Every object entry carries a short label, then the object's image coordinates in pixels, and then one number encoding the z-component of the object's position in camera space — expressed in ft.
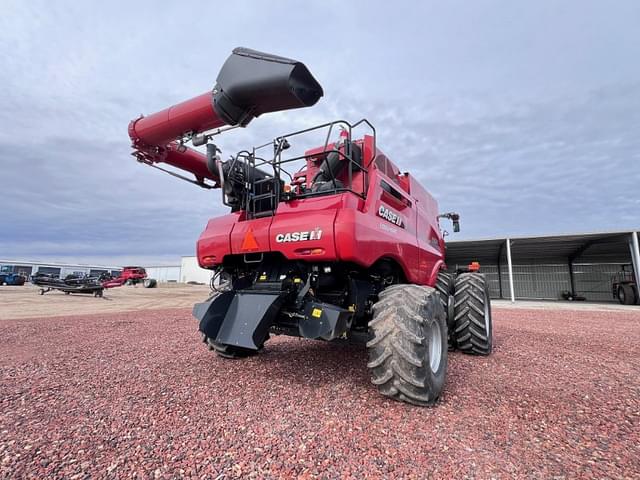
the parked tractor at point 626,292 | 67.31
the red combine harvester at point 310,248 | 9.78
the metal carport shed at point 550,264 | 81.71
